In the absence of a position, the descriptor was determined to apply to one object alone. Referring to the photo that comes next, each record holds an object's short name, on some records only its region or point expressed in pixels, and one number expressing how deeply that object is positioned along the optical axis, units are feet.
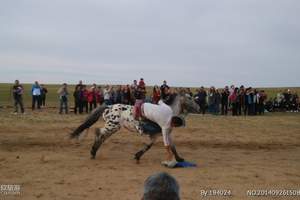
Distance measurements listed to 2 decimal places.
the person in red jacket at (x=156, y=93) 76.44
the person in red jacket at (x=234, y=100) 92.09
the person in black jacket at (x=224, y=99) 93.95
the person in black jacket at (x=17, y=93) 82.53
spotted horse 41.37
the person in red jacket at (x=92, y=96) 88.38
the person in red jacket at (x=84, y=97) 87.66
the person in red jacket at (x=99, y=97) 90.44
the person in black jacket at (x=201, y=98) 92.84
